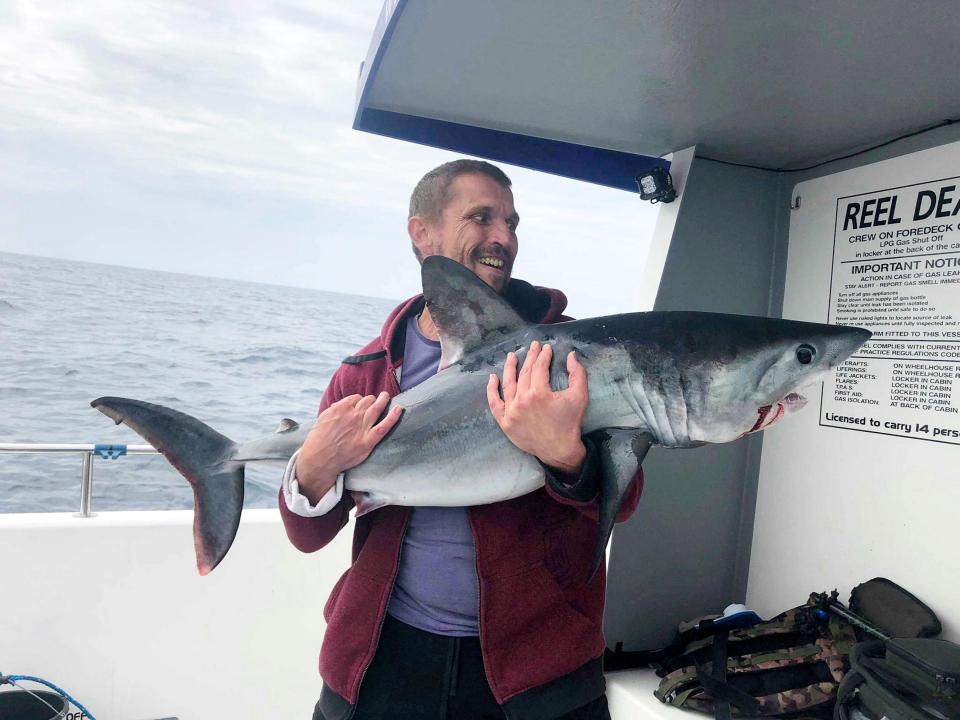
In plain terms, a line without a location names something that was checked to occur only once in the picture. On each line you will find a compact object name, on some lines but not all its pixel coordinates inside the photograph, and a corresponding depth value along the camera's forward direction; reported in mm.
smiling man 1386
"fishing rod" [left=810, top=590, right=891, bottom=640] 2498
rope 2822
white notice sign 2514
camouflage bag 2480
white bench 2680
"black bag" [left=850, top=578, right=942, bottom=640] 2424
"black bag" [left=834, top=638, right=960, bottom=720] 1970
